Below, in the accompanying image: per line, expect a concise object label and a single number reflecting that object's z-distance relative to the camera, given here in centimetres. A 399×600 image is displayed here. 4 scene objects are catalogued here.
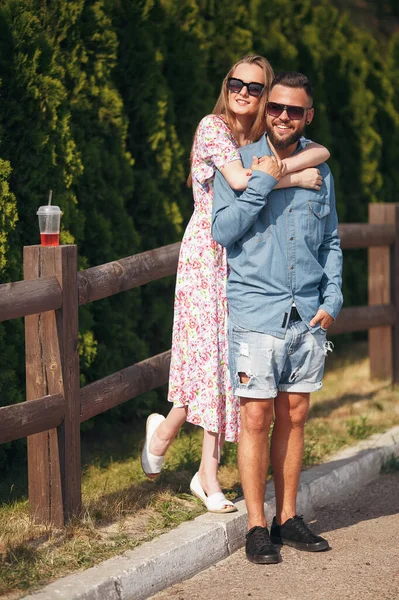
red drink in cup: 676
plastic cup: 674
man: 647
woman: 708
